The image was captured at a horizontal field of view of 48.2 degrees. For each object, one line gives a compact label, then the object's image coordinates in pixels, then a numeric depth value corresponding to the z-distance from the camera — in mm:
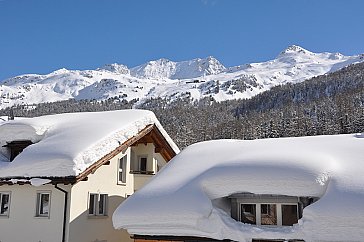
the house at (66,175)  14211
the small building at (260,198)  8781
